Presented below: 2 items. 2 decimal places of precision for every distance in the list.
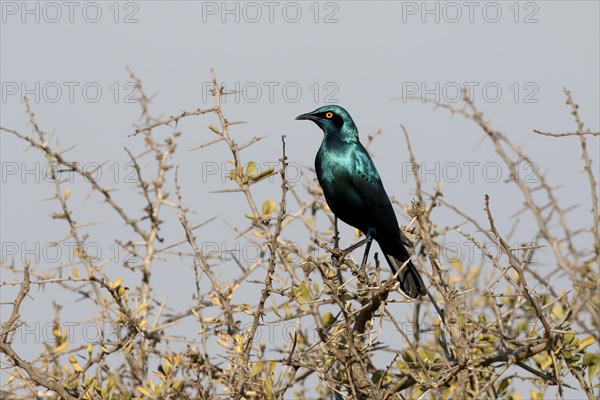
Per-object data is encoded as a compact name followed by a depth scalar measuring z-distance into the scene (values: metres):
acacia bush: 9.13
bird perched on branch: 12.96
